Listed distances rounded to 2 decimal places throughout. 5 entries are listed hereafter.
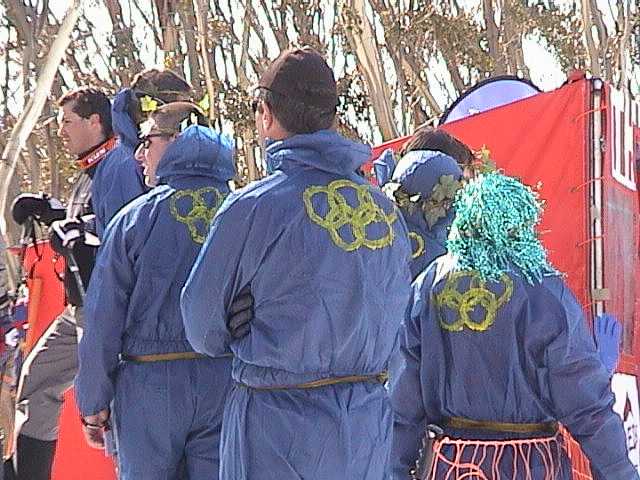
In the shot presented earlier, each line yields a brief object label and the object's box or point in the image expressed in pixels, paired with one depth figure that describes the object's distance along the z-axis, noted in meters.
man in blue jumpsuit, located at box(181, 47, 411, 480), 6.06
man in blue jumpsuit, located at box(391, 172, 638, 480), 6.65
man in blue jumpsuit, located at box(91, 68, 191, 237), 9.49
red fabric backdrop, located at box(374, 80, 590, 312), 10.27
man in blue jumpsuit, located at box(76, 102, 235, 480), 7.44
